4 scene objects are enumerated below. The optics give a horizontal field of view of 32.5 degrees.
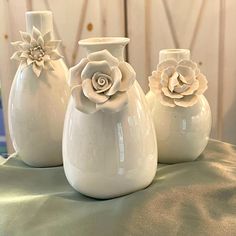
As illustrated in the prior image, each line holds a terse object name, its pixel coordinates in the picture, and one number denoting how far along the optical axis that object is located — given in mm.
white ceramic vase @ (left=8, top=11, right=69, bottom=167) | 744
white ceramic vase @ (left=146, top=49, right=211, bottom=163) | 727
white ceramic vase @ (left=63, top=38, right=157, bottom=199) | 596
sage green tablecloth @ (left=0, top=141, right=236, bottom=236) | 551
